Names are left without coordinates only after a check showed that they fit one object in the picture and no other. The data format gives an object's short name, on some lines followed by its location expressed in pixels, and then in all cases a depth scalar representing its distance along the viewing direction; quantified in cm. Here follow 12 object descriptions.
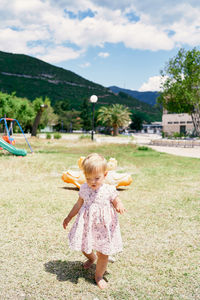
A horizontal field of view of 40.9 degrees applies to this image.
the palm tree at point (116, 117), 5806
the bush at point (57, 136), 3142
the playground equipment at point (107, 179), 715
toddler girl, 272
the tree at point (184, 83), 3241
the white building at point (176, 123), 5816
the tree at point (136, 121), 10446
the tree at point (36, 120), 2947
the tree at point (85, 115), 8444
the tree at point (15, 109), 3881
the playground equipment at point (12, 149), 1348
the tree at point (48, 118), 6631
